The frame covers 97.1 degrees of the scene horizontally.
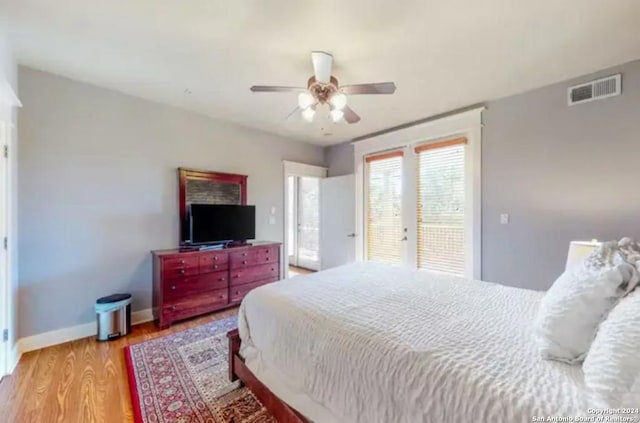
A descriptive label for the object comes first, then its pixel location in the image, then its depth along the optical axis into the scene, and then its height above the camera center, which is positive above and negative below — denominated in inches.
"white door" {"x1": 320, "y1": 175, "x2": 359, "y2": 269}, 188.7 -8.9
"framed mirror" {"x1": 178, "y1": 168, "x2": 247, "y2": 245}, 139.6 +10.4
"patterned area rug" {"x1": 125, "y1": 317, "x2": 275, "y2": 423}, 68.8 -50.0
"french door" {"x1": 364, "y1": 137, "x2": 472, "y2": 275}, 140.9 +1.4
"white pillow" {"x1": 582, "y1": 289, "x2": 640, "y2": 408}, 29.5 -17.4
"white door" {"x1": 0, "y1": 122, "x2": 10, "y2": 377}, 83.9 -15.3
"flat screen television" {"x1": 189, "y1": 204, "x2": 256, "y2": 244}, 135.4 -7.2
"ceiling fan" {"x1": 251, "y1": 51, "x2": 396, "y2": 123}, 84.3 +36.9
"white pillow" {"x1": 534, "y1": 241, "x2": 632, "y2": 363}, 40.8 -15.5
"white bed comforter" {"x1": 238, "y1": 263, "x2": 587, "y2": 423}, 36.4 -22.8
